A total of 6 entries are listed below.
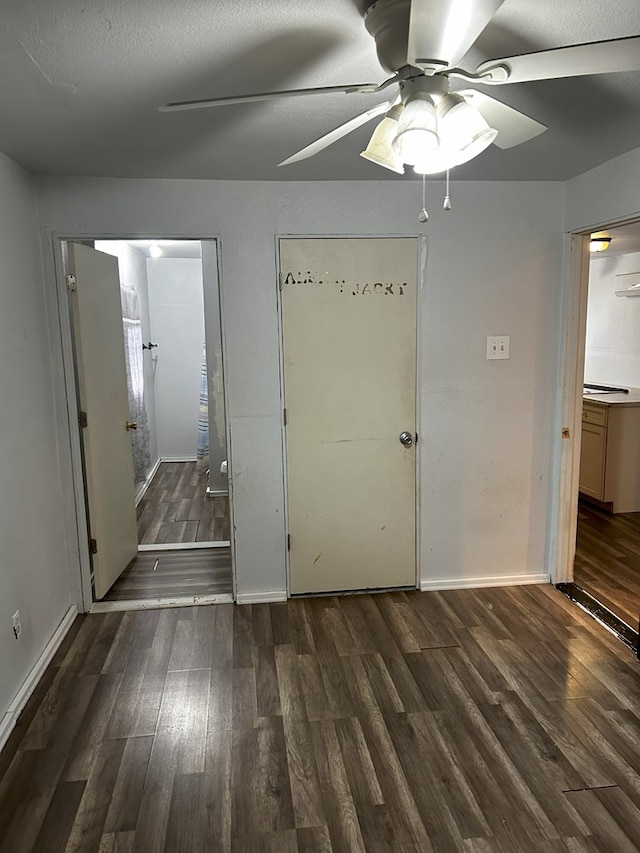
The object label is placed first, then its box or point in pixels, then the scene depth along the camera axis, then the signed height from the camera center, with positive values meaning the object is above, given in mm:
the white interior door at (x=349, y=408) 3053 -363
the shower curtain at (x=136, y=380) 5023 -326
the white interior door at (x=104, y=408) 3088 -368
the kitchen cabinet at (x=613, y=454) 4441 -887
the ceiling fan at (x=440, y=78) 1125 +573
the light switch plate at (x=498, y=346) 3197 -35
